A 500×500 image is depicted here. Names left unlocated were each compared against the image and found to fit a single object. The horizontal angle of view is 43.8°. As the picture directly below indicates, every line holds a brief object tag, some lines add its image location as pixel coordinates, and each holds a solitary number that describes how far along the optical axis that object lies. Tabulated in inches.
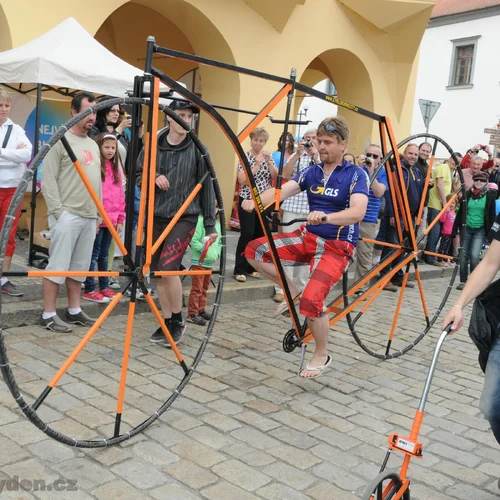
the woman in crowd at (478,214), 369.4
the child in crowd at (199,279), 228.1
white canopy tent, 256.2
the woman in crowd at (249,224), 283.4
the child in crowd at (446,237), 435.2
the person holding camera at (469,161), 454.9
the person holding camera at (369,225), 302.0
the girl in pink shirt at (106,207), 224.2
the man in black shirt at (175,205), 196.2
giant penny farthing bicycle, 121.0
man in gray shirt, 193.0
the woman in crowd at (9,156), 211.3
